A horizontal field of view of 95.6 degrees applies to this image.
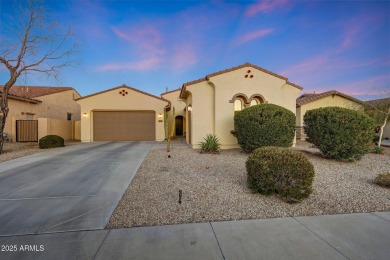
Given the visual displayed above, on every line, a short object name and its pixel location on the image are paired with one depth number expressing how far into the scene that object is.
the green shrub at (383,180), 4.84
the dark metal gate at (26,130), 14.80
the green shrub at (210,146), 9.74
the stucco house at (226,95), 10.86
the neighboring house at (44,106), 14.71
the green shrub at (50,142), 11.58
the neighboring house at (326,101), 17.30
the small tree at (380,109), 11.73
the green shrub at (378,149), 9.47
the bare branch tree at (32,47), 9.99
